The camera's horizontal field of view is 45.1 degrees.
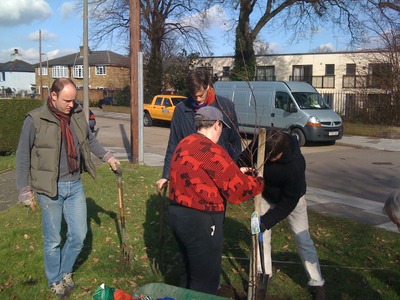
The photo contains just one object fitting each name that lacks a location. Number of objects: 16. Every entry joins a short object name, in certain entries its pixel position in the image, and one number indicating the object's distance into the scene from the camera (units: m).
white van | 17.97
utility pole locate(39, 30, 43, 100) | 58.73
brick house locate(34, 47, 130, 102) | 66.81
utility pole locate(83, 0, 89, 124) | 17.73
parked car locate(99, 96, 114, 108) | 43.11
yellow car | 25.50
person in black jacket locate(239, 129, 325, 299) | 4.02
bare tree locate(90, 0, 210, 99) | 37.12
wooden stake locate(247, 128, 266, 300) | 3.74
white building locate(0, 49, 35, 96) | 97.12
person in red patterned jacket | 3.31
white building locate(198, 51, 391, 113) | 28.76
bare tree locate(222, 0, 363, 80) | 29.12
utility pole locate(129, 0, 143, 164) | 11.52
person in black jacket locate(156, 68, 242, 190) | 4.28
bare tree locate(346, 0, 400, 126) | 20.95
